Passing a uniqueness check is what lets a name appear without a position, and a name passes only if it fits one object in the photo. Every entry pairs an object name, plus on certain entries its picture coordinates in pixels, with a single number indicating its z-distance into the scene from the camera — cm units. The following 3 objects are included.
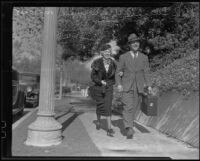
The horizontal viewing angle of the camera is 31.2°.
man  380
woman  390
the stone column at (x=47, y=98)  411
